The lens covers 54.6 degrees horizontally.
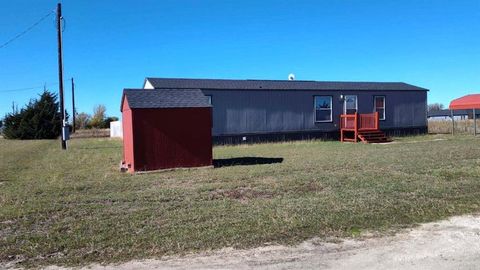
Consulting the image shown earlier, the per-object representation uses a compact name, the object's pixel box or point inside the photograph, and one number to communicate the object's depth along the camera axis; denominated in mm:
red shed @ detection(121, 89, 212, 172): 13133
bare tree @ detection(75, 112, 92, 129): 61650
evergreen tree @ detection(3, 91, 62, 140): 45734
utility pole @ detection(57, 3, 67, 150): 24891
